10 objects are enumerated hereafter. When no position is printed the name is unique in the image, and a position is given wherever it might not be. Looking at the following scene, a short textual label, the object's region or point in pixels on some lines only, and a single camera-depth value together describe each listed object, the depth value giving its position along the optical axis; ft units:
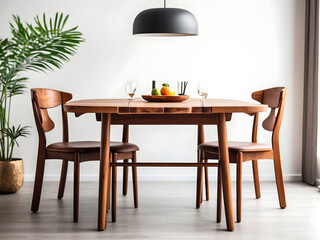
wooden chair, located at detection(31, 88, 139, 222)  11.07
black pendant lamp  10.89
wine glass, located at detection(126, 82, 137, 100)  11.82
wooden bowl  11.57
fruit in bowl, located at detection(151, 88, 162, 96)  11.87
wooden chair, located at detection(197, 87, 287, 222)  10.95
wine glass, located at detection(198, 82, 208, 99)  11.84
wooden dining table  9.77
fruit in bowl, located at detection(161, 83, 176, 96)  11.91
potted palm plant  12.03
